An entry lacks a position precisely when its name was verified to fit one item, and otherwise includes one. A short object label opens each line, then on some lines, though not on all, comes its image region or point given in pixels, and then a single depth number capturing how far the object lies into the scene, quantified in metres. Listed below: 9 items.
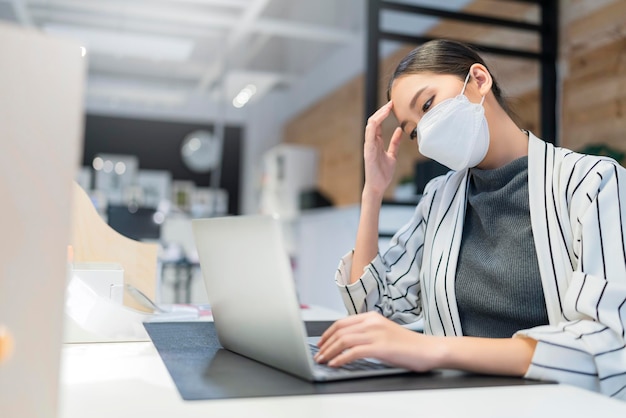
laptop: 0.68
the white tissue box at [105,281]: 1.13
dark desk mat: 0.66
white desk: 0.59
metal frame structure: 3.23
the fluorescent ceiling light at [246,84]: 7.23
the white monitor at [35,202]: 0.47
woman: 0.79
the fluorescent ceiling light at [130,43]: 5.75
